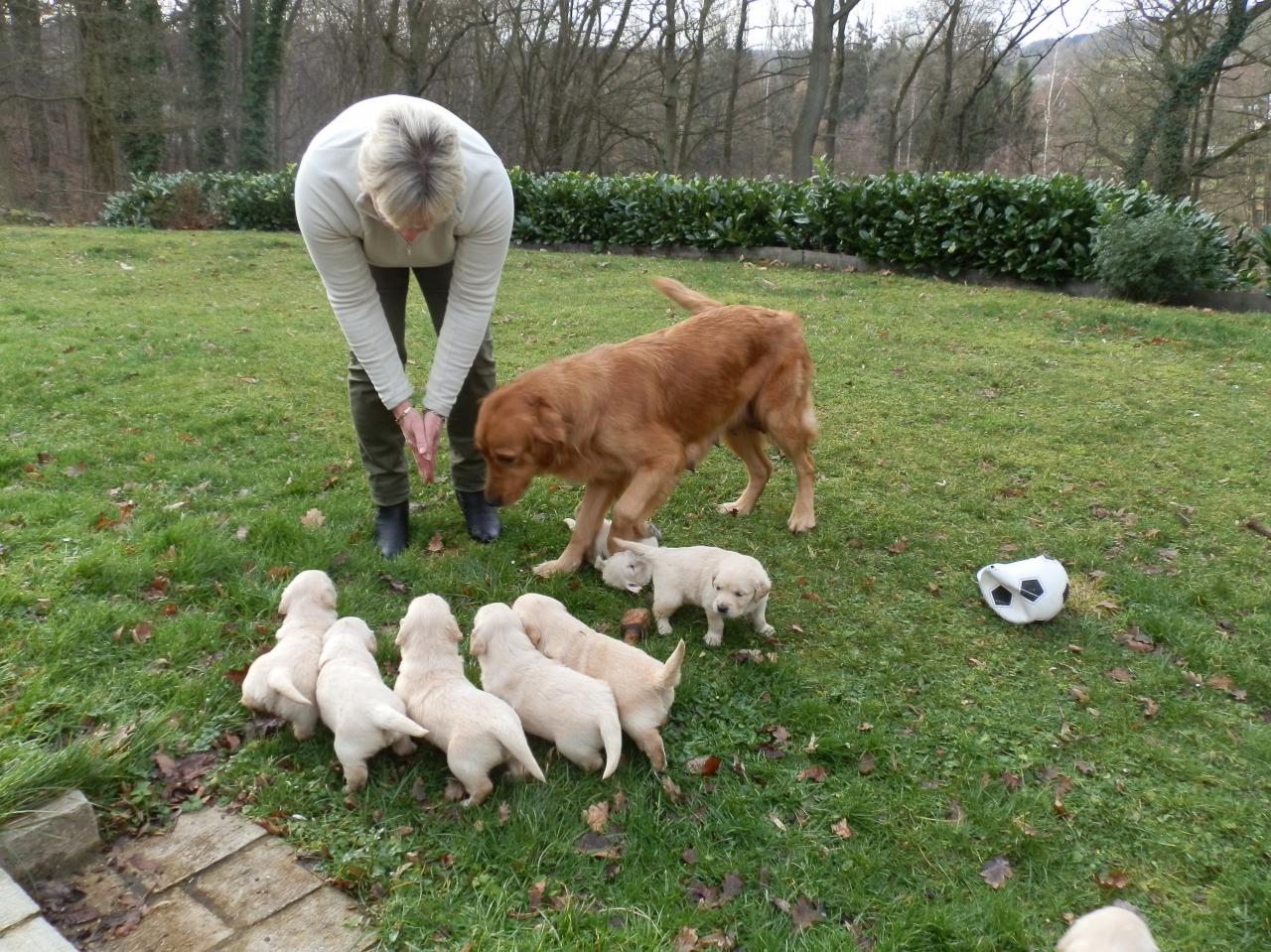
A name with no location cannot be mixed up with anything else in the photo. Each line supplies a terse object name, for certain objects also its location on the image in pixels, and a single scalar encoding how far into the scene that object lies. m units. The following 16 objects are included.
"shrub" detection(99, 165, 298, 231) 19.91
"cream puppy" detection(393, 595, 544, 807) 2.88
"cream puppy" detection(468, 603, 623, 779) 3.01
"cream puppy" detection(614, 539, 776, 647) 3.80
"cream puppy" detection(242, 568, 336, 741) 3.11
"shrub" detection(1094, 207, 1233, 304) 11.55
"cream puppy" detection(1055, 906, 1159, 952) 2.29
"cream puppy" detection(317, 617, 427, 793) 2.91
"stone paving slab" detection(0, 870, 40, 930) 2.19
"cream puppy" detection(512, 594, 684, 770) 3.12
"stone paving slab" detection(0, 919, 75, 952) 2.12
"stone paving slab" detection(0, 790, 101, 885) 2.49
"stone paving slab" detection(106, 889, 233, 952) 2.38
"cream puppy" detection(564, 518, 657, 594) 4.32
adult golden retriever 4.21
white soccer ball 4.19
